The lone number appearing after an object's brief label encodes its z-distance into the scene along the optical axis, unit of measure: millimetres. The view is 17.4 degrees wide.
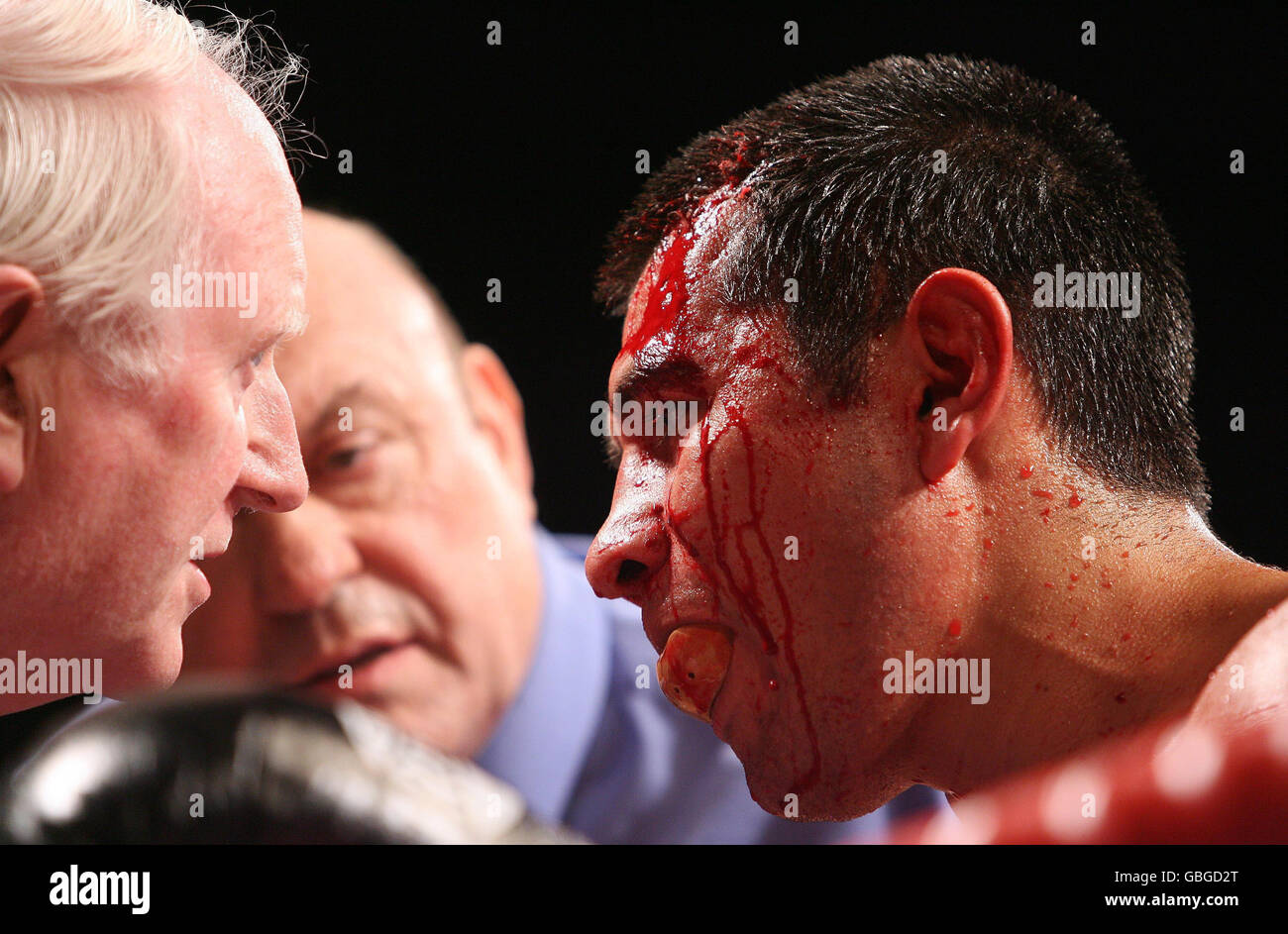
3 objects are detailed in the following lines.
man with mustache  1503
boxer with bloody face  1305
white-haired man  1299
